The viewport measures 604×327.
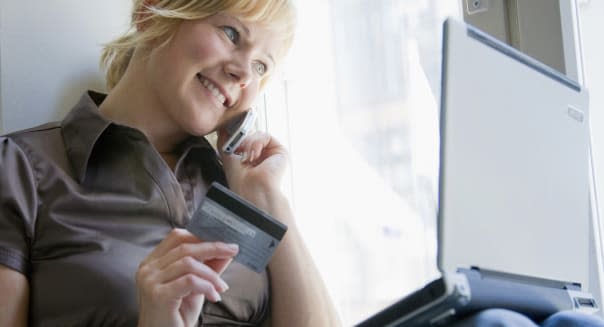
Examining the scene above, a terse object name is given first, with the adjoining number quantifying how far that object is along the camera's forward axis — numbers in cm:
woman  105
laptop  70
